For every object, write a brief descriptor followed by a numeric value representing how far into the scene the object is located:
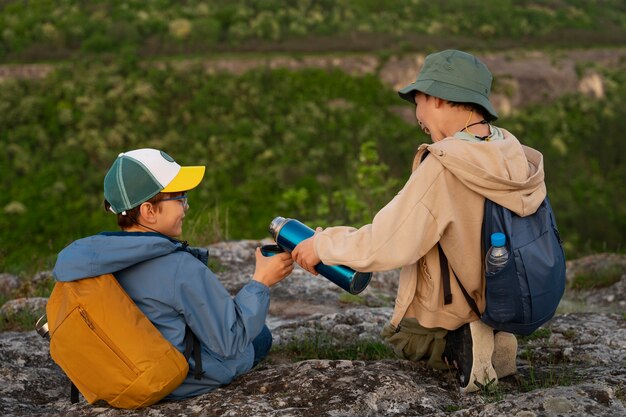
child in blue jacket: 2.88
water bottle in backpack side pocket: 2.84
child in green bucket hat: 2.86
